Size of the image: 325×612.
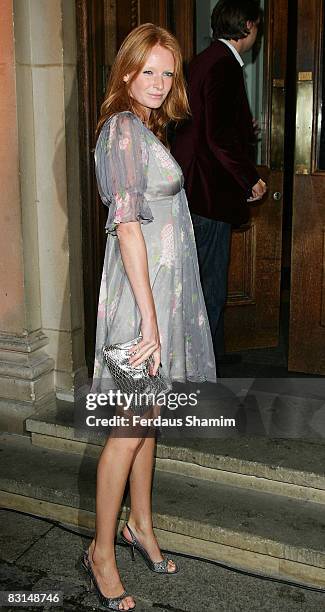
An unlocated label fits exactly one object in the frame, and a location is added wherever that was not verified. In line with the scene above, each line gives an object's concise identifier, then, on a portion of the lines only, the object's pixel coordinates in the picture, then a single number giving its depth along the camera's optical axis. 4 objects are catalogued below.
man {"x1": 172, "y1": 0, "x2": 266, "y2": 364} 3.80
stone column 3.78
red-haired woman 2.56
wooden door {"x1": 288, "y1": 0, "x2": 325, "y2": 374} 4.02
